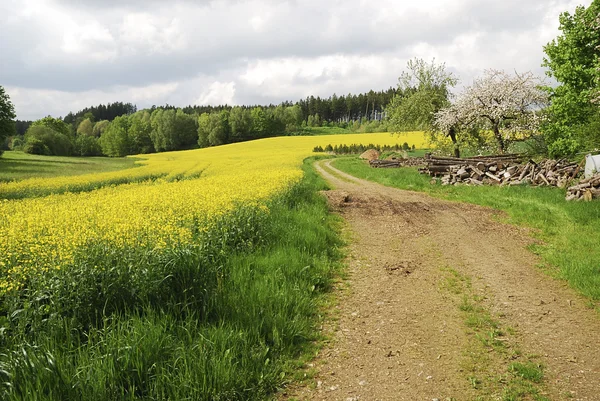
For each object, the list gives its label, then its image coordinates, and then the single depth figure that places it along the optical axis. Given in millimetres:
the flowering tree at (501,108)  22000
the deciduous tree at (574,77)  16375
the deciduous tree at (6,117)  43566
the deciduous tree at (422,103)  28234
